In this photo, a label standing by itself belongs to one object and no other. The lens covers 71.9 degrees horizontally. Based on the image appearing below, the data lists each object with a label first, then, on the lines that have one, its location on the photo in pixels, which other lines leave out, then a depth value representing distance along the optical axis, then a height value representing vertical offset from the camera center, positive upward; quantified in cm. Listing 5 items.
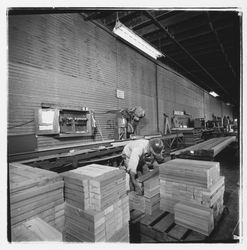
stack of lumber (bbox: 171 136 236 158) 609 -106
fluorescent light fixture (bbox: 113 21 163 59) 562 +313
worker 414 -86
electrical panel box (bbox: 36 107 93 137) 502 +9
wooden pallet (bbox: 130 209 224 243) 305 -201
